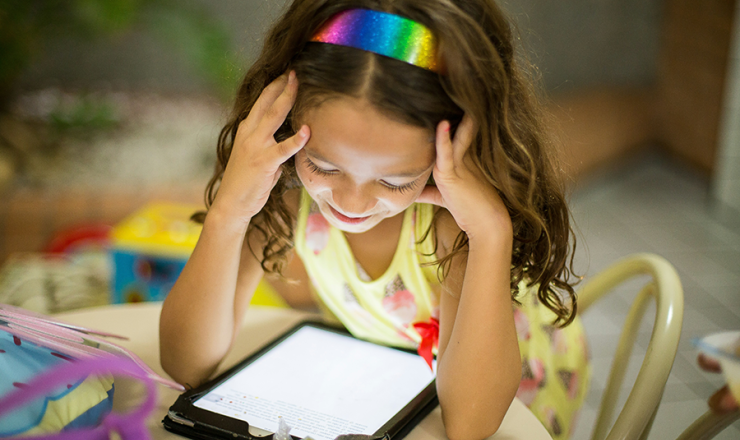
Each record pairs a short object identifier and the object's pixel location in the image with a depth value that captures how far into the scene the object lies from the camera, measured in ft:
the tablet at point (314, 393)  2.31
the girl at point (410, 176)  2.26
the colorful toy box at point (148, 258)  6.33
